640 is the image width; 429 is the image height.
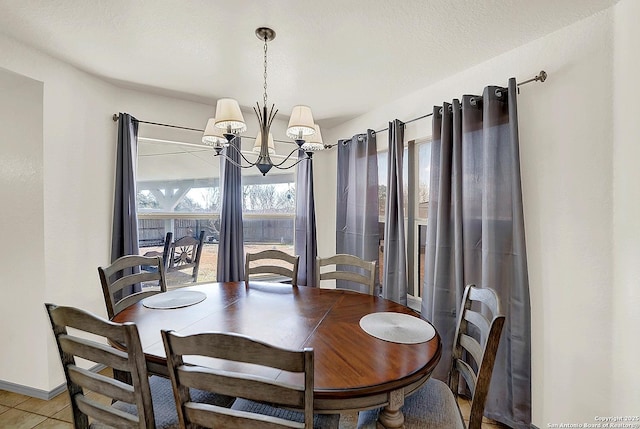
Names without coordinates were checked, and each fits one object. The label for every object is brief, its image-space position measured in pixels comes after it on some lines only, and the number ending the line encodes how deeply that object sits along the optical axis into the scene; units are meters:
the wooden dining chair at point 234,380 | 0.87
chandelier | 1.76
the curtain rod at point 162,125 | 2.65
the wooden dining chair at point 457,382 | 1.20
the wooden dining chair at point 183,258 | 3.24
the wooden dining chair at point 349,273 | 2.17
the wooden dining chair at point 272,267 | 2.45
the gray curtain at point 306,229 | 3.63
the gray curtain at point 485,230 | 1.89
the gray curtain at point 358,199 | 3.10
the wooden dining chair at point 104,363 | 1.07
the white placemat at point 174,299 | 1.79
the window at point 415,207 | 2.84
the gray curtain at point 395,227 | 2.74
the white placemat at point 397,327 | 1.38
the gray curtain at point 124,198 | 2.63
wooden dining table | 1.06
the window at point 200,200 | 3.12
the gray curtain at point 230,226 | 3.14
